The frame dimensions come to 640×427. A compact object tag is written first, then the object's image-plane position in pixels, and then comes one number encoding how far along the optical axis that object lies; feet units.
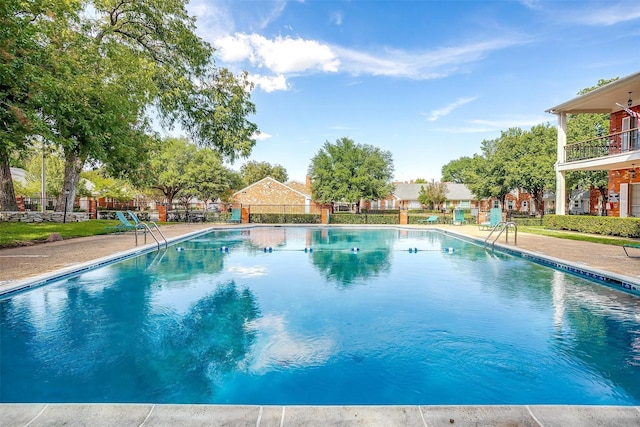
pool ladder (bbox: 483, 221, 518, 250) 44.02
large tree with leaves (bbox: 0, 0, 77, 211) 33.47
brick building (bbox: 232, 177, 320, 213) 135.54
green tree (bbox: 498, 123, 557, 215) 106.63
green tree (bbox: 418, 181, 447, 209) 148.36
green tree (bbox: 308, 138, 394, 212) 112.57
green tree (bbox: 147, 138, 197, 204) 128.18
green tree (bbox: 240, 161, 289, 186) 218.18
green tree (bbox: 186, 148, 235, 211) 131.85
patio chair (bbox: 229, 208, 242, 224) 86.74
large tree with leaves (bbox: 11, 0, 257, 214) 41.88
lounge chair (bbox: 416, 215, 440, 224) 88.08
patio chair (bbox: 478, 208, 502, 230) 67.36
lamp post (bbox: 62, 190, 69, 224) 68.54
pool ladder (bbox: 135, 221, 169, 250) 42.99
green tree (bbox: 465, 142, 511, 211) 118.32
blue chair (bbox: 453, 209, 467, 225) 87.92
